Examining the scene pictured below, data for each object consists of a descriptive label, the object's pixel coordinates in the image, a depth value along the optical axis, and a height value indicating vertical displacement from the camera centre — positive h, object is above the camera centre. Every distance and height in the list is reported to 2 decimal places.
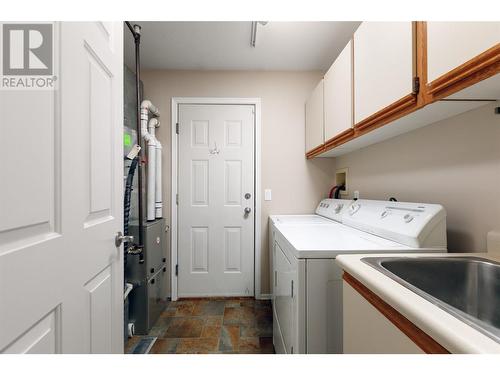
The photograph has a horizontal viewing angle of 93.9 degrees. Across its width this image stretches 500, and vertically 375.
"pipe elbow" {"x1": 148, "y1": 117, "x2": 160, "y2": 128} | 2.44 +0.66
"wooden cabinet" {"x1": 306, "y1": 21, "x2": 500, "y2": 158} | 0.74 +0.45
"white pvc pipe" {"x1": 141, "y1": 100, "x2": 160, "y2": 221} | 2.22 +0.26
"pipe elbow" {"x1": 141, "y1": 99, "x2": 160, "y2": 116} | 2.28 +0.78
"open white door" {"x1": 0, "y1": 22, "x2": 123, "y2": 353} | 0.52 -0.05
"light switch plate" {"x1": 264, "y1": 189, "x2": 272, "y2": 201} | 2.60 -0.10
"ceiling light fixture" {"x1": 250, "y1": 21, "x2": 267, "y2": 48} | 1.81 +1.27
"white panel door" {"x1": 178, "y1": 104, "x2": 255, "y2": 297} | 2.58 -0.15
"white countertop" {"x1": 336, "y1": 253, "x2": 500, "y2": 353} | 0.42 -0.28
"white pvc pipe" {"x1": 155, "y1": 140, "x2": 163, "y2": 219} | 2.33 +0.00
